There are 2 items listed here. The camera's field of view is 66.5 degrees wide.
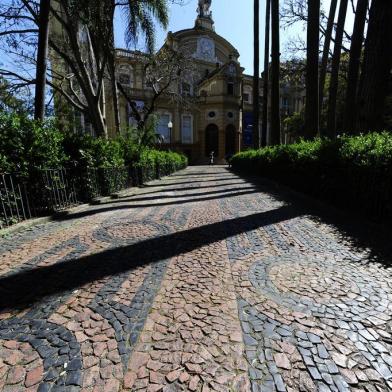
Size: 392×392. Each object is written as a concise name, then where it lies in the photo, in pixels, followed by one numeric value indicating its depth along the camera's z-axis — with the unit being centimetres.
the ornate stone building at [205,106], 4297
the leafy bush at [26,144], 559
